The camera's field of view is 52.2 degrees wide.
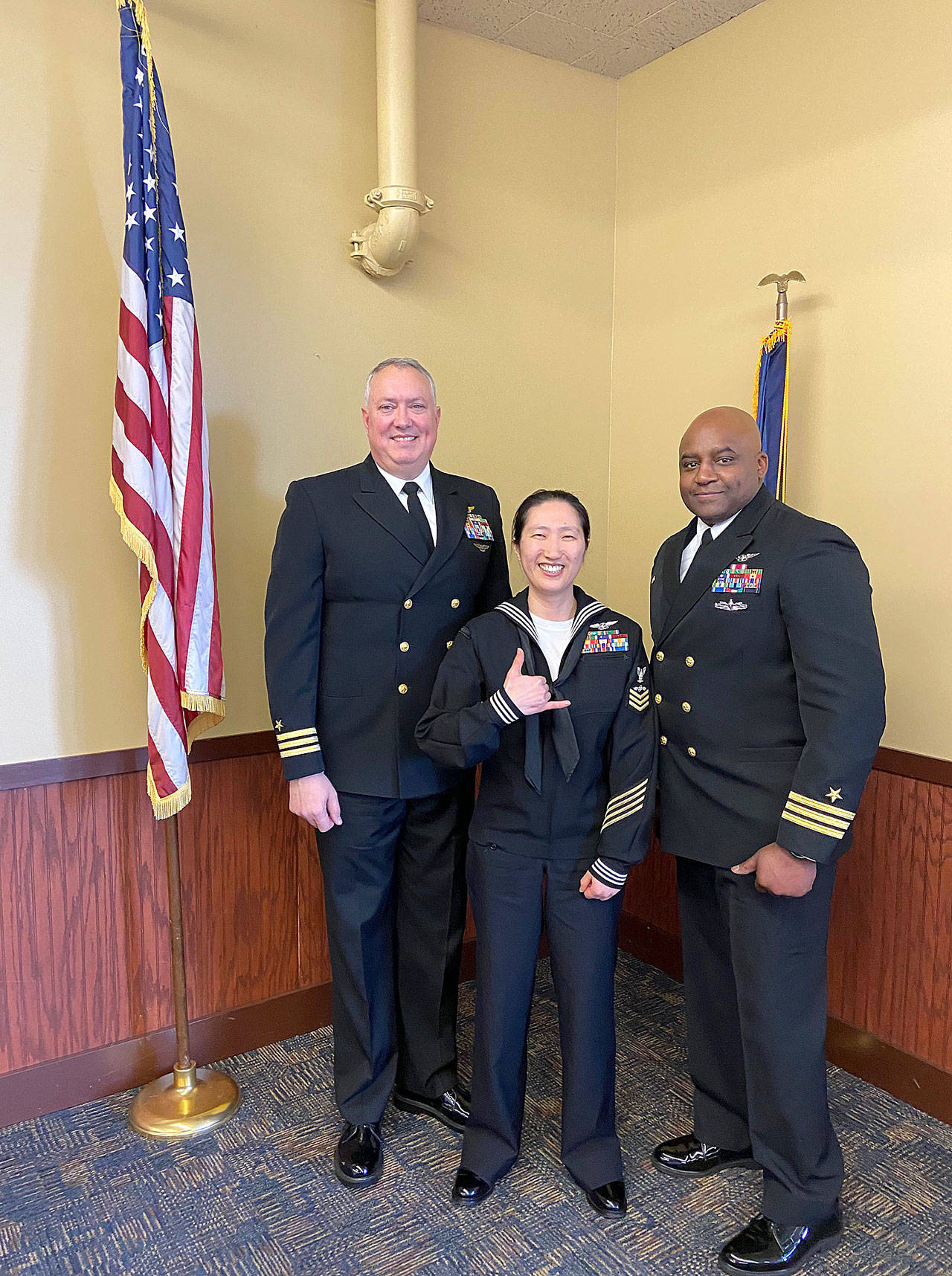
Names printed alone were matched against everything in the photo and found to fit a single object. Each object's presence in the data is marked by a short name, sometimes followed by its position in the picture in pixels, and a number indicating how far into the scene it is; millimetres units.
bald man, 1858
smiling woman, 2045
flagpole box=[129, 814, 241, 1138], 2416
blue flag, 2717
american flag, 2232
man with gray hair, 2217
